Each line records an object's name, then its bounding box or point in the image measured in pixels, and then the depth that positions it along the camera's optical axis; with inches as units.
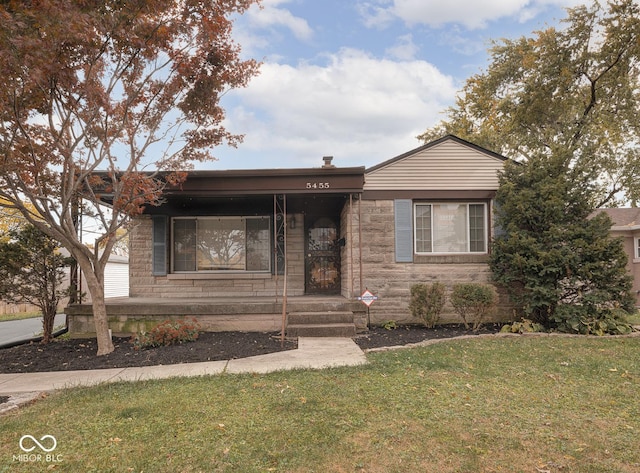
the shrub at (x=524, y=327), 293.9
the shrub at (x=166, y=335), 261.7
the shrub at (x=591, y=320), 285.4
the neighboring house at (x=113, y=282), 701.9
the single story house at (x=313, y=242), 309.4
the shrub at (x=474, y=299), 301.1
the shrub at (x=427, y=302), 311.6
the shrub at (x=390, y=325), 320.8
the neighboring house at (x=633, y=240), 680.4
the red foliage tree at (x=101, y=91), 193.7
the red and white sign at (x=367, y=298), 291.0
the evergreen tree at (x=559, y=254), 287.1
